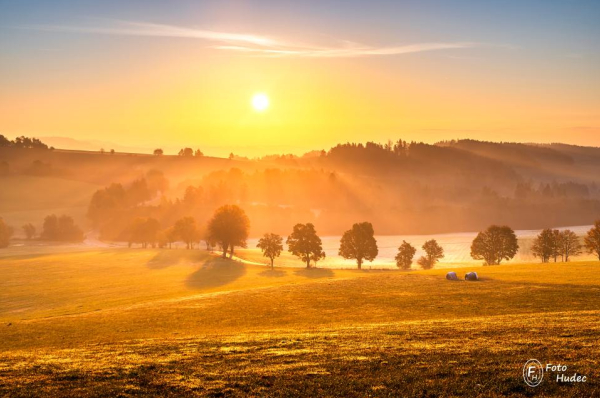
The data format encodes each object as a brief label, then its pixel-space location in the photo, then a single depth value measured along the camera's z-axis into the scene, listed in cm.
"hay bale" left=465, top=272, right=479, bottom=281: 6513
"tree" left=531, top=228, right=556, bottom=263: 12262
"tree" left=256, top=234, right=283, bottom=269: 12400
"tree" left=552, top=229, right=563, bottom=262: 12335
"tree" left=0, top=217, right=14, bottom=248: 17025
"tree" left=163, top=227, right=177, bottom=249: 16542
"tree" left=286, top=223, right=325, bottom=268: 12394
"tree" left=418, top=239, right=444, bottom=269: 13600
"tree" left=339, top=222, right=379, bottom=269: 12475
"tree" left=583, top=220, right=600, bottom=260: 10662
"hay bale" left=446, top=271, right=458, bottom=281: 6718
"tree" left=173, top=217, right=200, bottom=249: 16350
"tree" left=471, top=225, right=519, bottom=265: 12159
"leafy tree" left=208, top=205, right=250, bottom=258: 13025
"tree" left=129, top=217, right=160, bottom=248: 17500
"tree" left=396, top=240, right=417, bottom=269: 13050
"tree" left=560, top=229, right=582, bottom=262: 12519
